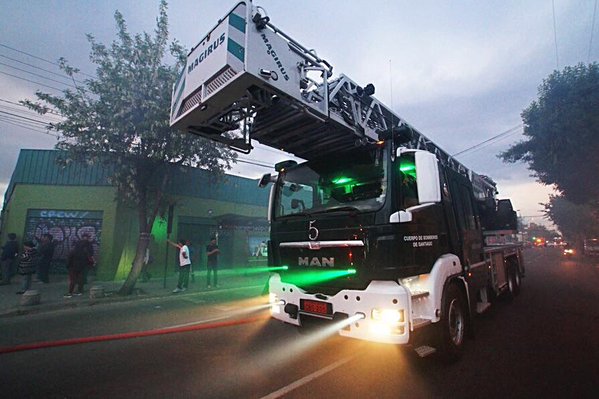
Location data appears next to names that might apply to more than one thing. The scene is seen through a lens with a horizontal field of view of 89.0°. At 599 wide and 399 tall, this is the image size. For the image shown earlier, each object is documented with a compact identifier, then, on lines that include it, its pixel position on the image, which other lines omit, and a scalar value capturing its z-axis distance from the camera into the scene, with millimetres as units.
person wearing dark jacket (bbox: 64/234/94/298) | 9953
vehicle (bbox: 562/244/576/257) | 28812
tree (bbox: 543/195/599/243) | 37006
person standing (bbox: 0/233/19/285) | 11492
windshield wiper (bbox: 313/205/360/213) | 3656
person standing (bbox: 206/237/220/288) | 11898
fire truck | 3395
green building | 14039
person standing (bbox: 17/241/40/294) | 9625
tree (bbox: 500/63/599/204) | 15234
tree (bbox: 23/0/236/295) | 9414
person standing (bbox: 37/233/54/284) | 11758
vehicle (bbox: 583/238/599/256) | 26622
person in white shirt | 11125
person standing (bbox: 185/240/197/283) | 11398
